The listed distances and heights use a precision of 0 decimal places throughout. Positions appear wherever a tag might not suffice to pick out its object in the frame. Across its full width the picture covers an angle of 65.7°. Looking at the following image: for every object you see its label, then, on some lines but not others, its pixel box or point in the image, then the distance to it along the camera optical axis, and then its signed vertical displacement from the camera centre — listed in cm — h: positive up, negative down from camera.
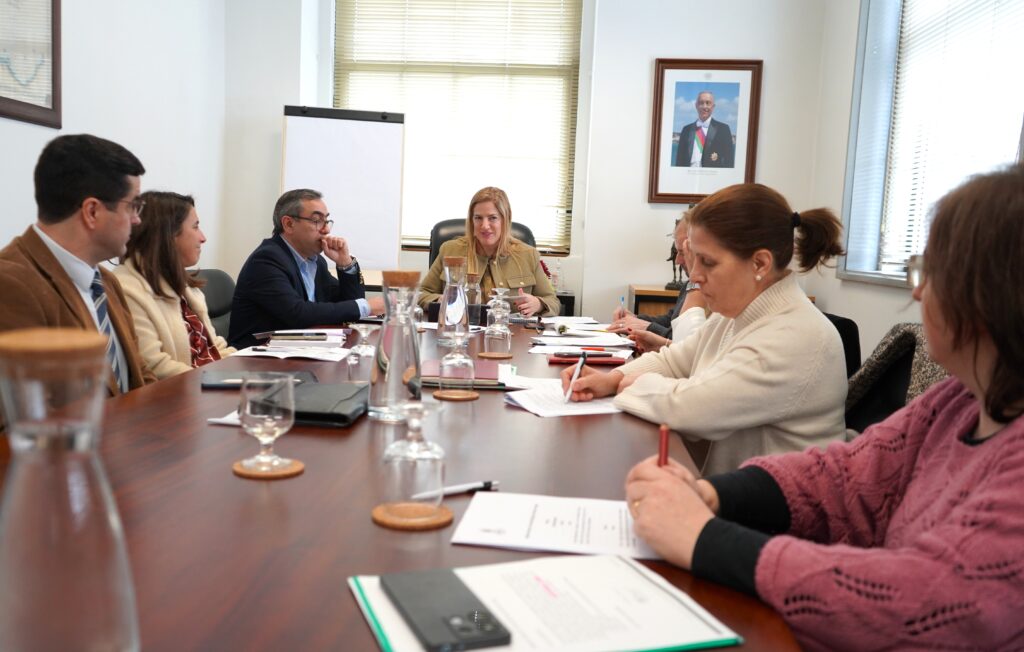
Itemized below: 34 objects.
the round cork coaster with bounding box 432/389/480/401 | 166 -35
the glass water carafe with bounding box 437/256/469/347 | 216 -22
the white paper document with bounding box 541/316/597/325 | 347 -38
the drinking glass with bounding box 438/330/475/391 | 175 -33
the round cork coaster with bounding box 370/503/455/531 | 91 -33
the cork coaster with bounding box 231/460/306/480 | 107 -34
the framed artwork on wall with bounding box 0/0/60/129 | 292 +56
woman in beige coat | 239 -22
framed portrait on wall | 477 +69
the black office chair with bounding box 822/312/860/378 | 198 -24
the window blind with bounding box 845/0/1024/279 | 299 +62
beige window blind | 530 +92
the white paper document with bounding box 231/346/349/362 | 213 -36
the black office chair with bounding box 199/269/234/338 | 372 -38
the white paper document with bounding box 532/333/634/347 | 272 -37
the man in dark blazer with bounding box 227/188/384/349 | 311 -24
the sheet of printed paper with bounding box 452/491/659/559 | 87 -34
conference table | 69 -35
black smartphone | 64 -33
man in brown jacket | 183 -7
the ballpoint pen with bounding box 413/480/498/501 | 104 -34
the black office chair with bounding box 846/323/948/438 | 156 -27
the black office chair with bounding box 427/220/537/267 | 446 -2
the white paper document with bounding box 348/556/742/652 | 66 -33
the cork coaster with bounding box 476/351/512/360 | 230 -36
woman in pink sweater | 74 -29
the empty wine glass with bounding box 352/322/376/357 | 211 -32
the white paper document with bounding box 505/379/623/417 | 158 -35
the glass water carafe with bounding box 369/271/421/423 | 137 -22
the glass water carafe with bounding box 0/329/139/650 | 41 -16
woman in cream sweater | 151 -21
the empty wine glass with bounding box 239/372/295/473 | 105 -25
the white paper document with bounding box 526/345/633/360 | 240 -36
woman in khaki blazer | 401 -13
